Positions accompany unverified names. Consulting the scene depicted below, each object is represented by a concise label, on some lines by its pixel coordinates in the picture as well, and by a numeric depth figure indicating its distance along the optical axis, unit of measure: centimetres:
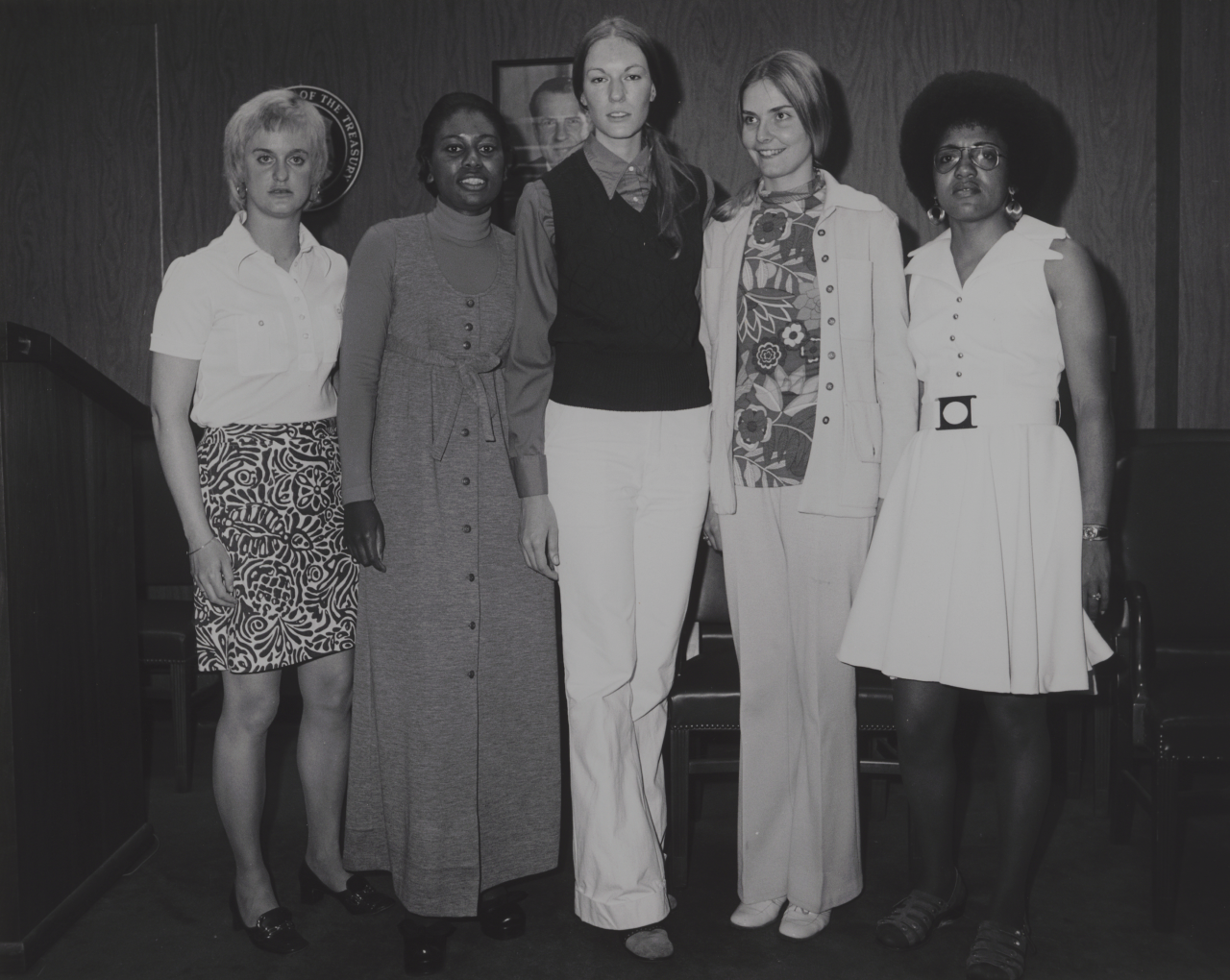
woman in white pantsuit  213
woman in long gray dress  216
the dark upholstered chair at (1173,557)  284
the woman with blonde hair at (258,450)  217
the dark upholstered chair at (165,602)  333
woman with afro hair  204
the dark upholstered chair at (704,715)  248
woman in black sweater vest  210
